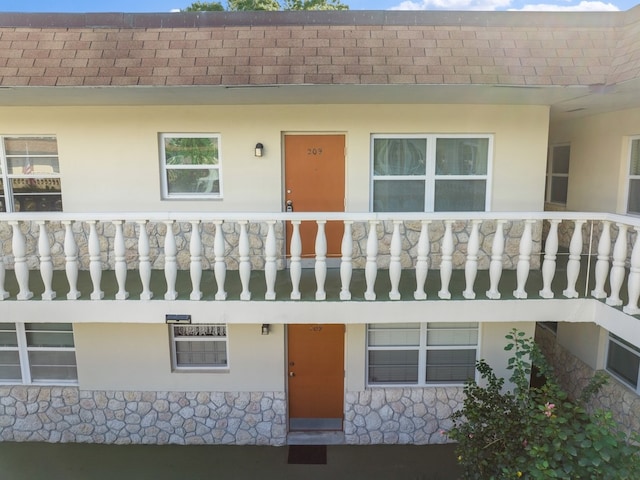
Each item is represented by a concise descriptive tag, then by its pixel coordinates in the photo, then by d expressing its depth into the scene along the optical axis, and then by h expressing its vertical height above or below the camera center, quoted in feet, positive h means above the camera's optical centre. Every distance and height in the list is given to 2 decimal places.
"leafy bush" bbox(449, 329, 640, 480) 10.35 -7.11
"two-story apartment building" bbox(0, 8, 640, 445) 15.30 -1.15
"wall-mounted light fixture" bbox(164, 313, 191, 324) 15.35 -4.96
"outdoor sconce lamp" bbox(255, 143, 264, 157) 19.10 +1.41
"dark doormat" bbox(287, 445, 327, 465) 19.29 -12.77
